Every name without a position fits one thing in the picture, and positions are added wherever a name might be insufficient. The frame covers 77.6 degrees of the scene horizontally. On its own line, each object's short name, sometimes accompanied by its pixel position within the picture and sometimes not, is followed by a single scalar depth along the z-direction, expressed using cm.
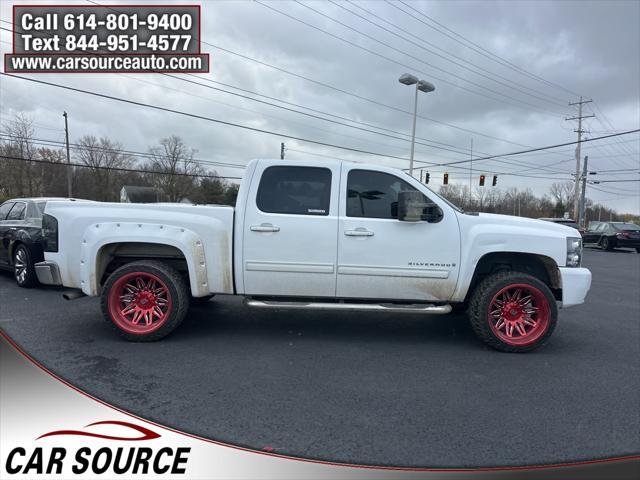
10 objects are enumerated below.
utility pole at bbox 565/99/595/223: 3809
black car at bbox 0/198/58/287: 720
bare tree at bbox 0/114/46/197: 3095
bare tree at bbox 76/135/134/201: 4506
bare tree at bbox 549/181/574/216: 6615
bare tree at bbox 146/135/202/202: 4953
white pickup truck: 436
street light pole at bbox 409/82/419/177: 2249
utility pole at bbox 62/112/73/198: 3499
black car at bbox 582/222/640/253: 2156
